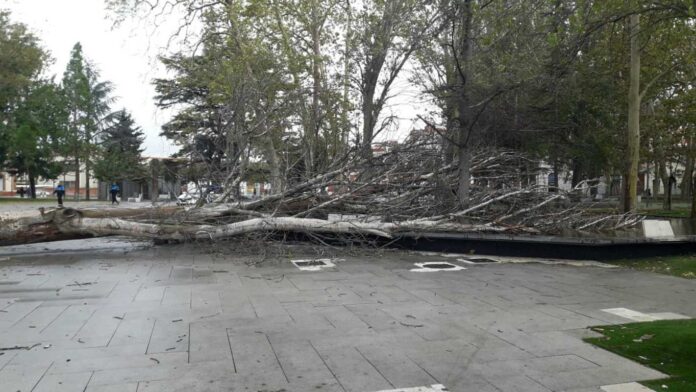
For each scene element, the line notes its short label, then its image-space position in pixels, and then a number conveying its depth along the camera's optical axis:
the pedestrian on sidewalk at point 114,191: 30.80
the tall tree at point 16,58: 28.54
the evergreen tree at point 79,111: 44.53
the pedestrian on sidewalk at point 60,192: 28.42
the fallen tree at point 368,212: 10.47
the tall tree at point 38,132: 38.09
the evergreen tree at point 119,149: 43.53
